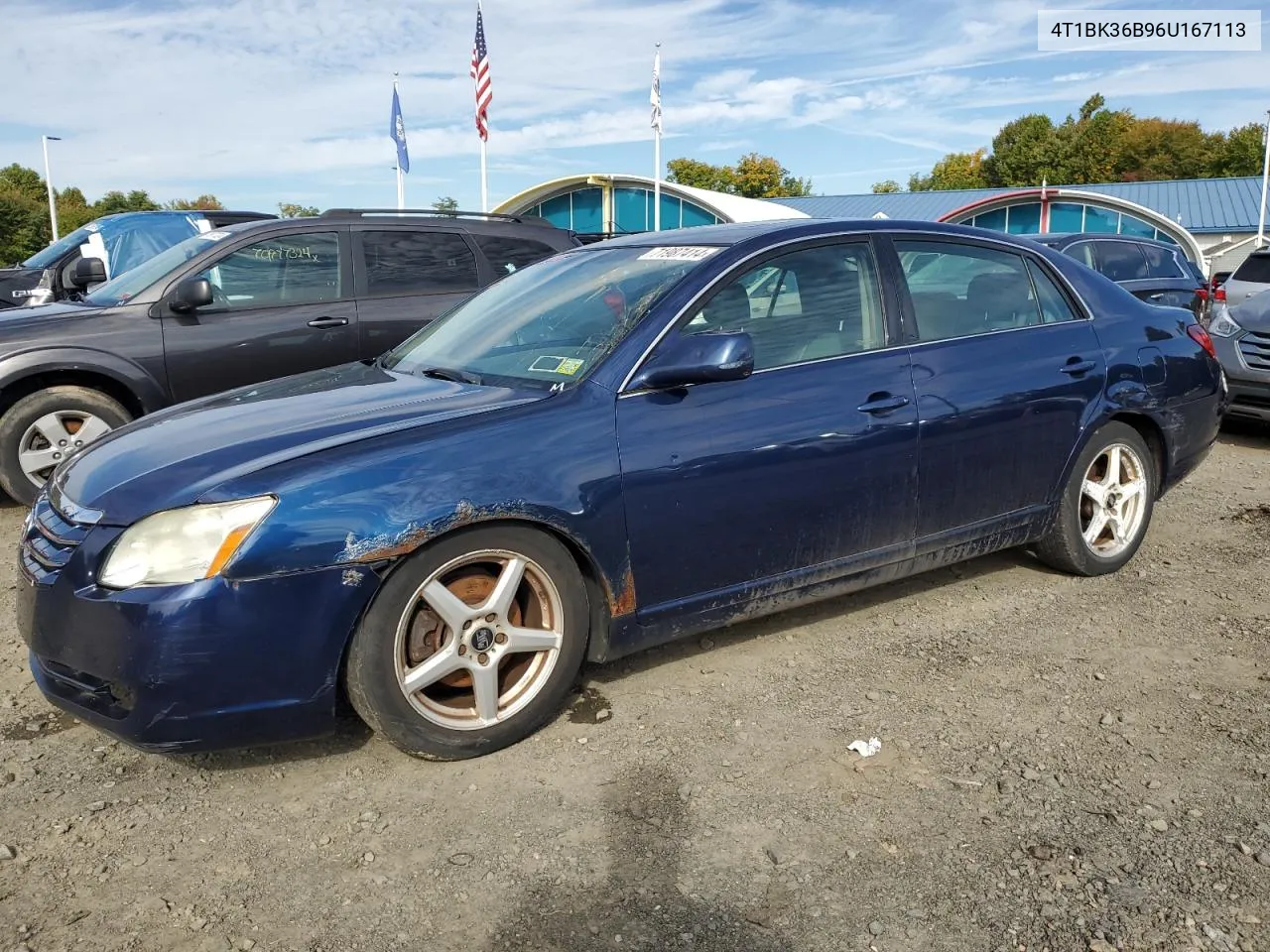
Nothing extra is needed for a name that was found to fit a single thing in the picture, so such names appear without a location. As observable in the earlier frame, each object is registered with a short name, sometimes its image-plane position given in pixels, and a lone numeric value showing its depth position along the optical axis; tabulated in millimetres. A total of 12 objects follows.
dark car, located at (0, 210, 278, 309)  12438
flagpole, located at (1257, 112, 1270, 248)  42125
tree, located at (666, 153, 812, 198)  76750
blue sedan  2850
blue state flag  24281
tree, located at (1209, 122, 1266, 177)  69500
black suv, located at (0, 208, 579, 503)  6125
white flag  27166
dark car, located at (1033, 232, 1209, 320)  10211
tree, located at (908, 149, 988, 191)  81062
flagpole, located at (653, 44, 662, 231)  27297
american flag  20594
